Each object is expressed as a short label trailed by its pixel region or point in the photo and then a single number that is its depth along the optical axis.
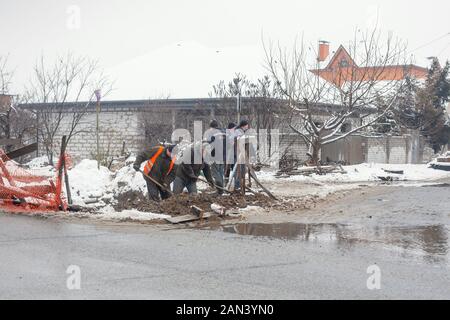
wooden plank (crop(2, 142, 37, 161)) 13.75
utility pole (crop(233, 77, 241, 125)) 25.81
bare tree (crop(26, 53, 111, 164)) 21.54
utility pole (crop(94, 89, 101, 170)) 17.84
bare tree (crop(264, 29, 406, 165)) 23.38
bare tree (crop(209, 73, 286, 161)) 24.69
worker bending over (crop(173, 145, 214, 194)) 12.63
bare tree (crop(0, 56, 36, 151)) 20.94
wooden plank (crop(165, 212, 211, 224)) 10.74
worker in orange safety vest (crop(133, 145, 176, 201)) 12.20
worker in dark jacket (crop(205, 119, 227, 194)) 14.02
